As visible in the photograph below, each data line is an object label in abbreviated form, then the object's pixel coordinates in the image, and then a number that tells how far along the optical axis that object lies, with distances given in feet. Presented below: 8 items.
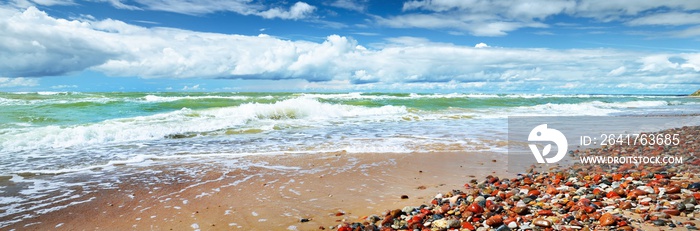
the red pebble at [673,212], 10.62
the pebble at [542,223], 10.74
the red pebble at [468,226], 11.38
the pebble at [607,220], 10.37
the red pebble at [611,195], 13.01
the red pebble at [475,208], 12.59
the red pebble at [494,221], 11.37
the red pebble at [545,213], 11.68
